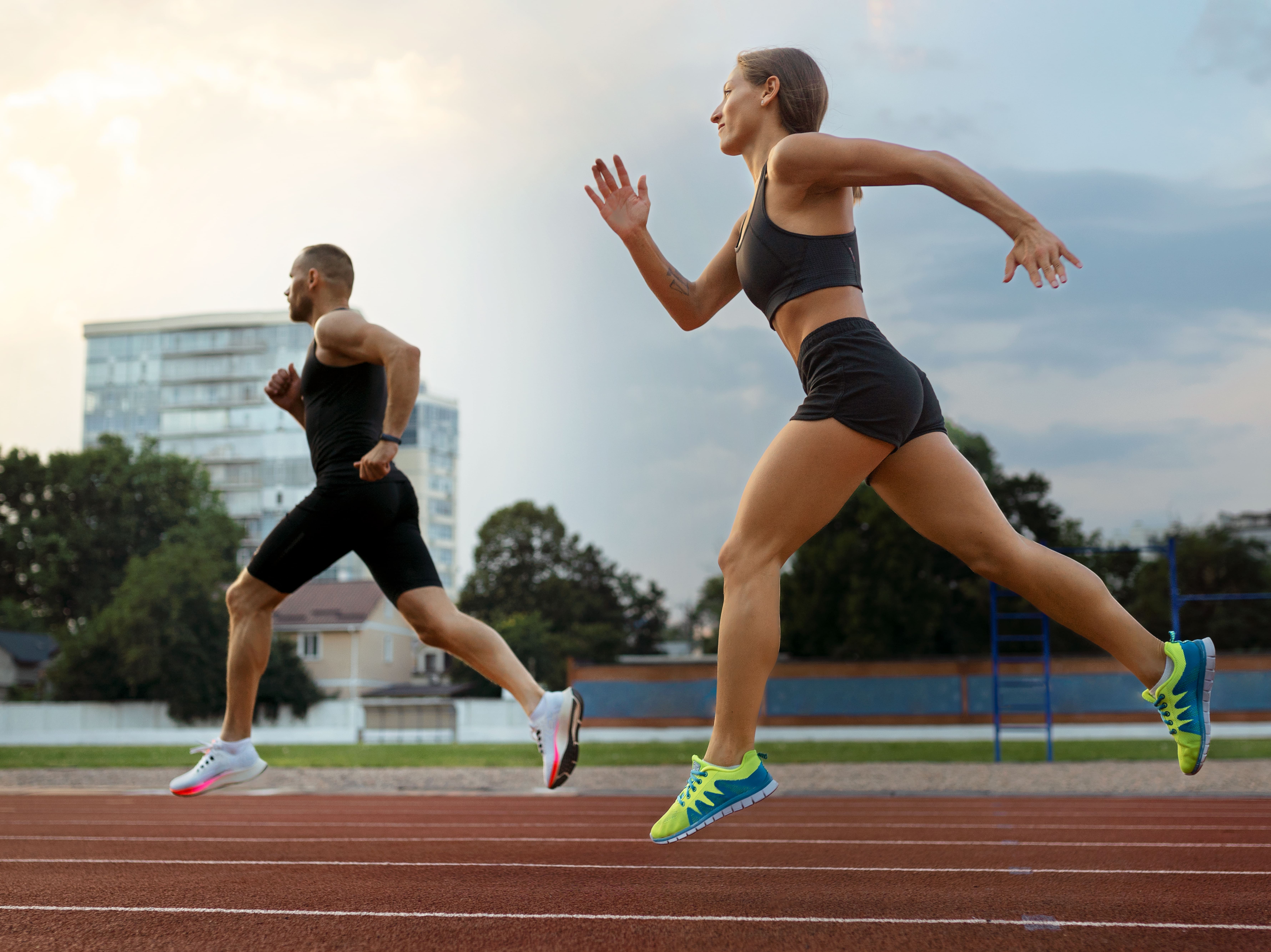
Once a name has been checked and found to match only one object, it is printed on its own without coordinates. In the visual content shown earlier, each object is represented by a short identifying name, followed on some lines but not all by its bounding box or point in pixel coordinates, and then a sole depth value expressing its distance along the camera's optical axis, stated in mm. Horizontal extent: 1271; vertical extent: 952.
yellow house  56719
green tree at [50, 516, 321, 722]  46656
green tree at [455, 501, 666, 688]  59531
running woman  3113
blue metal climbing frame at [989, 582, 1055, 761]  17156
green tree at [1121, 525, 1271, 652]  48719
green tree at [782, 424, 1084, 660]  47656
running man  4816
